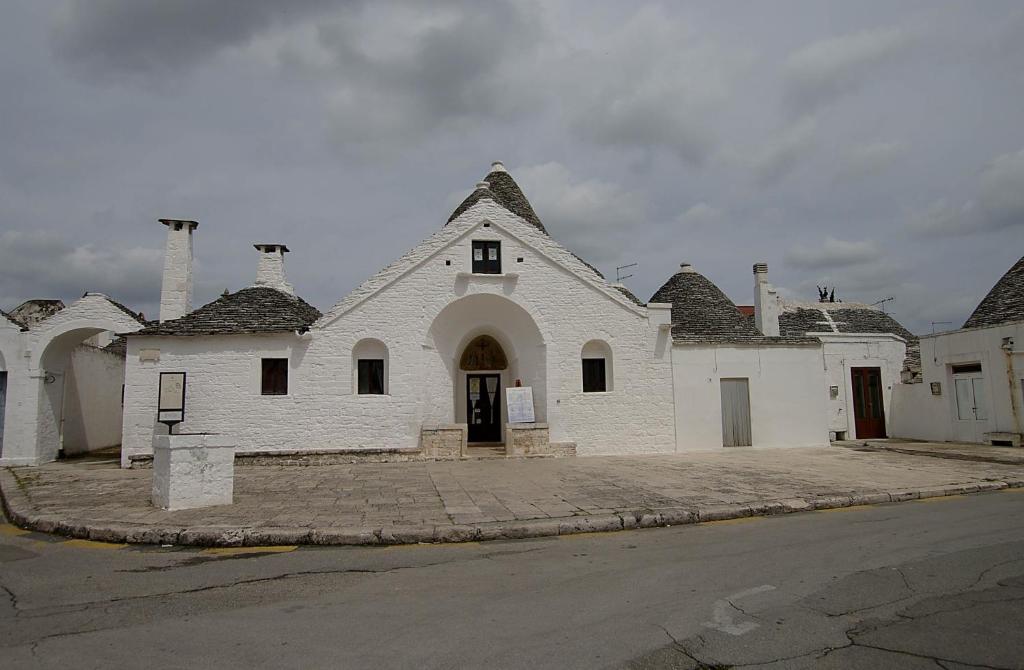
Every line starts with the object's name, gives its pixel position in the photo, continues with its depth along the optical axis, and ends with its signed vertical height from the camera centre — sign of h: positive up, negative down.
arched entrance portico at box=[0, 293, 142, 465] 16.34 +0.99
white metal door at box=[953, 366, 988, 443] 18.27 -0.34
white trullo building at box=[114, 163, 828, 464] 15.53 +1.18
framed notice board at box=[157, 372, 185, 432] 11.31 +0.28
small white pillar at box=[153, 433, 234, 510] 8.59 -0.87
